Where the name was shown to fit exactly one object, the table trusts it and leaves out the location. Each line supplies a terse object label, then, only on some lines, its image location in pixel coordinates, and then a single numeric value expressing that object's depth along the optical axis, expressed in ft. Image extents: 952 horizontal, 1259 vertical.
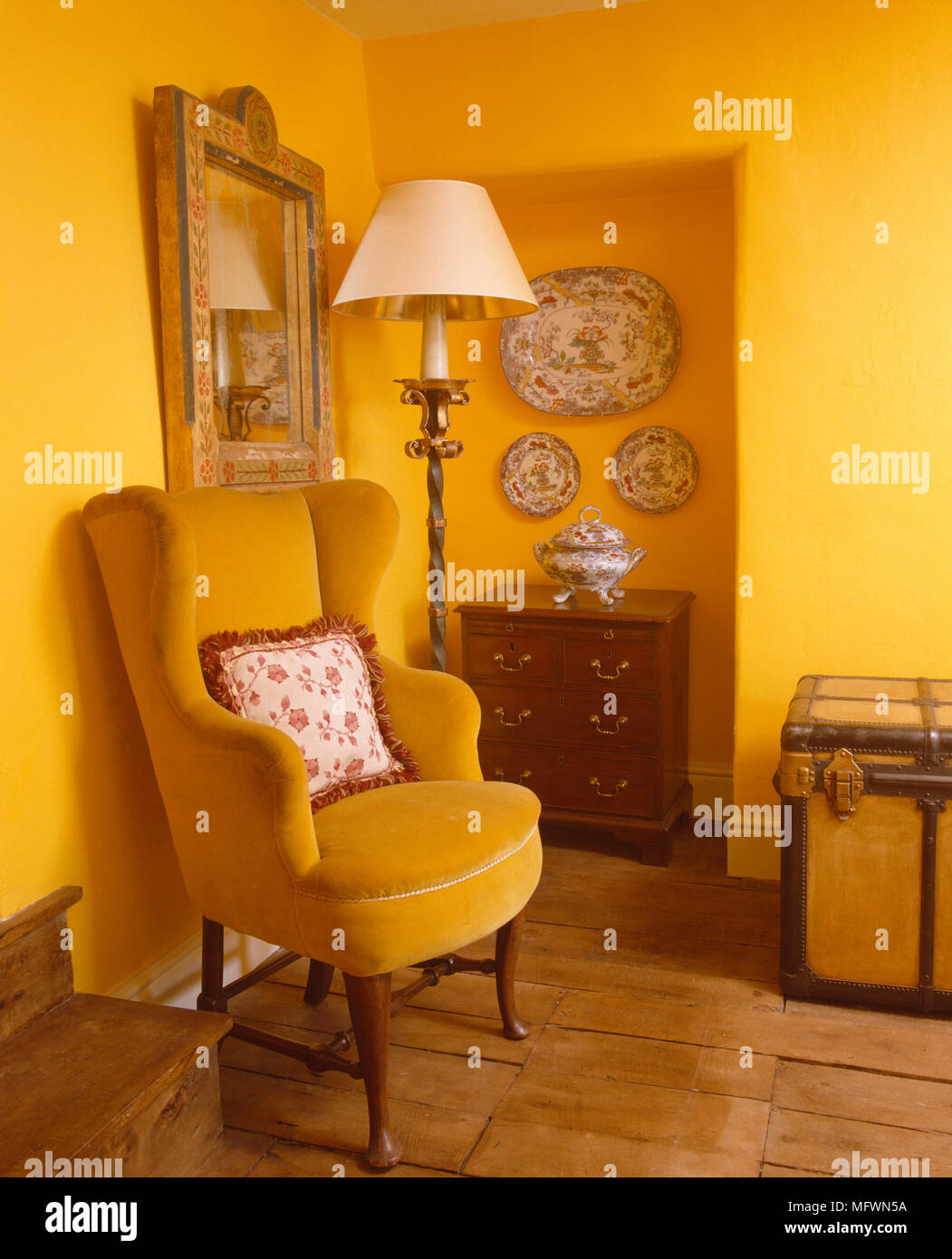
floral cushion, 7.43
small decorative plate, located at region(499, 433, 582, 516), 12.48
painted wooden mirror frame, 7.82
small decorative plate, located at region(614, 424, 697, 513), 12.05
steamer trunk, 7.95
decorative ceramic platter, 11.91
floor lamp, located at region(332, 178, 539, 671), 9.04
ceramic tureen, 11.04
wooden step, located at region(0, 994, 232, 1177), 5.54
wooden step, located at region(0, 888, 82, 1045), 6.44
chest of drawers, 10.89
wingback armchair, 6.42
